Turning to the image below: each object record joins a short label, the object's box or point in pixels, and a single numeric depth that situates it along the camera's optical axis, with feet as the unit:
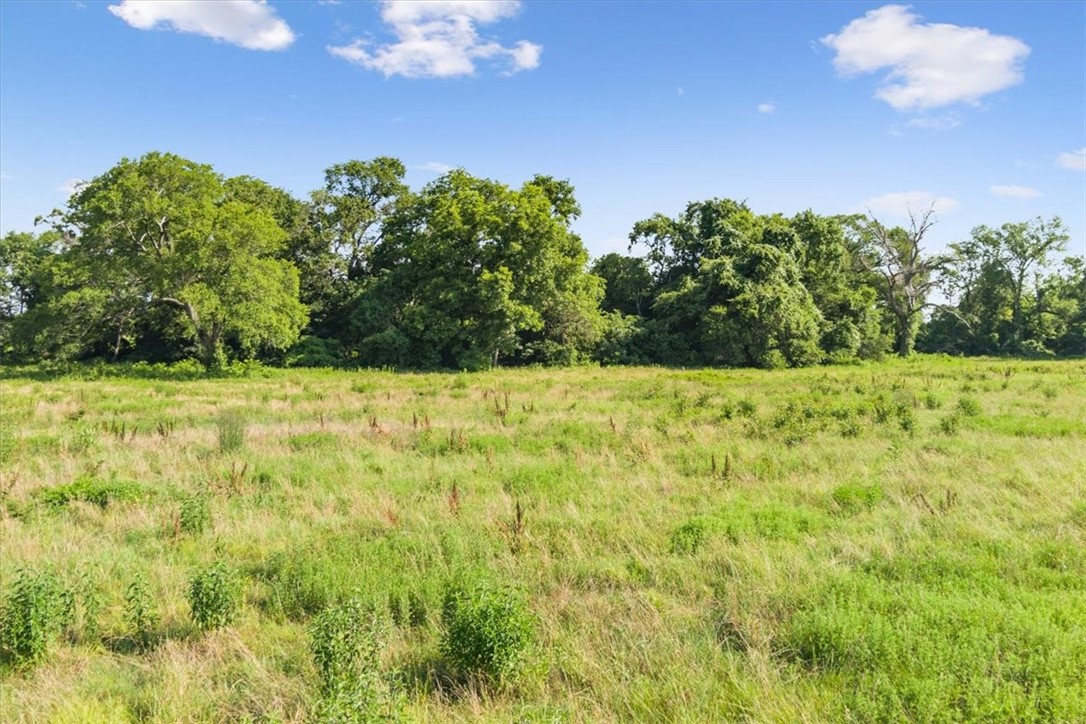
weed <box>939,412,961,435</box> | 45.20
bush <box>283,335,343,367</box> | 131.13
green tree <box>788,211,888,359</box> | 153.17
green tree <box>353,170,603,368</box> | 127.03
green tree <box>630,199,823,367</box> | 133.90
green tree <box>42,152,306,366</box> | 104.17
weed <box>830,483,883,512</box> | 27.76
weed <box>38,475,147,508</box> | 30.45
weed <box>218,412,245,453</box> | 42.93
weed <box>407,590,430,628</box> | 19.40
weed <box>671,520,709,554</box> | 23.49
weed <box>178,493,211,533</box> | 26.89
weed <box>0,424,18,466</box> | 39.37
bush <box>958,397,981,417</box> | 53.42
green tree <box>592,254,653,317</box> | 175.01
